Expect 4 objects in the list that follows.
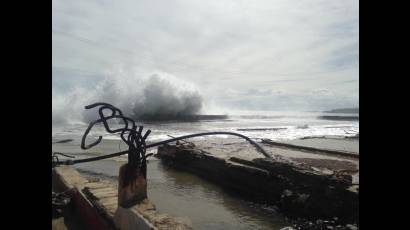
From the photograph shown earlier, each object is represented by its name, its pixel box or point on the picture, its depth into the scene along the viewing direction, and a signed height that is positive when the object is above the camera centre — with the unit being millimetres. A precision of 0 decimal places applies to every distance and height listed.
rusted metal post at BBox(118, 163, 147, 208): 4527 -1042
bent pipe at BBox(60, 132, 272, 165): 3556 -458
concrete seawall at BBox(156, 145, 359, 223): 6742 -1790
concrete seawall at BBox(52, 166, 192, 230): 4195 -1538
